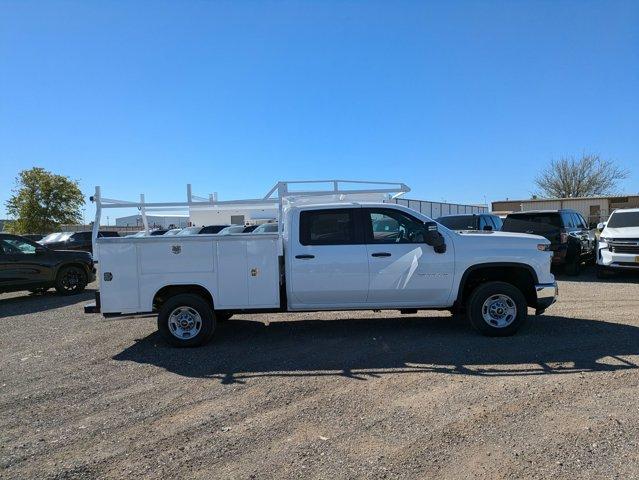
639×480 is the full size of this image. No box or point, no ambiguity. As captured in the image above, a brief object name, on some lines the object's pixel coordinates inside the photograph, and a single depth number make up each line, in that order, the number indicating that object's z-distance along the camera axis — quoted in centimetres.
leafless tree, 5675
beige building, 4444
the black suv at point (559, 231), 1292
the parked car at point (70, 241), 2075
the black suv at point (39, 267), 1161
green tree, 3919
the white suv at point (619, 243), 1176
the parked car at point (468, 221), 1433
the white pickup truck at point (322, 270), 655
